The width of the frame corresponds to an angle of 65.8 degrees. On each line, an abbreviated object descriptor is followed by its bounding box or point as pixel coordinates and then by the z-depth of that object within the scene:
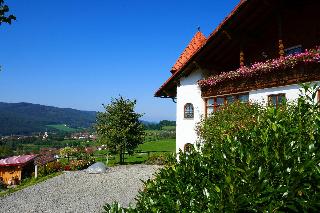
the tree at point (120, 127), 30.55
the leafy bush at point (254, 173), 2.49
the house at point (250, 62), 11.75
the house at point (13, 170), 25.95
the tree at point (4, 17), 3.58
